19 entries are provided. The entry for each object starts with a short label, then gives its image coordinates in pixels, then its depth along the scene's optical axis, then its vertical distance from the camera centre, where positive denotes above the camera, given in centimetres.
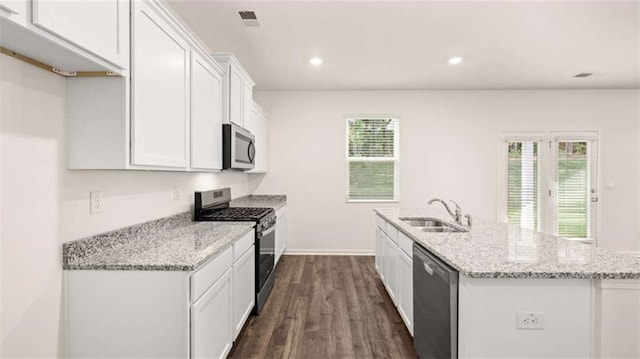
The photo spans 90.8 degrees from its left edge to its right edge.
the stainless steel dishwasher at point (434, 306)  152 -69
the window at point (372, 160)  513 +30
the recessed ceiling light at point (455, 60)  365 +140
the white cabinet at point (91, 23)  104 +58
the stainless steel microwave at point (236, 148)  277 +28
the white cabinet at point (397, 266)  230 -76
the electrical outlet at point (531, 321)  143 -64
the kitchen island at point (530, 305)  142 -57
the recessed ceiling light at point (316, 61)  368 +139
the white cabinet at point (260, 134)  395 +59
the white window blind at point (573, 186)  503 -11
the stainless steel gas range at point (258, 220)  279 -39
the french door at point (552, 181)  502 -3
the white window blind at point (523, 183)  504 -6
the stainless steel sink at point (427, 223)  285 -43
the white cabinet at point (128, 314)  149 -65
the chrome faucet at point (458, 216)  274 -33
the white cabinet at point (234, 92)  281 +83
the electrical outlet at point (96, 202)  168 -14
